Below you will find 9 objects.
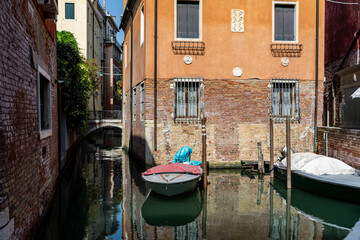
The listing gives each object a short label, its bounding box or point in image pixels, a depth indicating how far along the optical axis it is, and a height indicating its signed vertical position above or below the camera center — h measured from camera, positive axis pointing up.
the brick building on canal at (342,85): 9.44 +1.14
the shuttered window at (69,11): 24.31 +7.99
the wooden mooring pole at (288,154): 8.79 -1.12
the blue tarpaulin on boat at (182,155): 10.33 -1.34
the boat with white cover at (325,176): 7.44 -1.61
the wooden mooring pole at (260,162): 10.98 -1.67
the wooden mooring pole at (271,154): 10.29 -1.31
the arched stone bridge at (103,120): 23.45 -0.42
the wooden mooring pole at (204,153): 8.73 -1.09
